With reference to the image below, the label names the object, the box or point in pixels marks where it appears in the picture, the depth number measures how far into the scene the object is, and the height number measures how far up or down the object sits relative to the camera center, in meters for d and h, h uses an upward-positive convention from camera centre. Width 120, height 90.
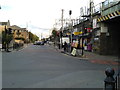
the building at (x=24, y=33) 65.46 +5.53
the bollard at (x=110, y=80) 2.33 -0.71
